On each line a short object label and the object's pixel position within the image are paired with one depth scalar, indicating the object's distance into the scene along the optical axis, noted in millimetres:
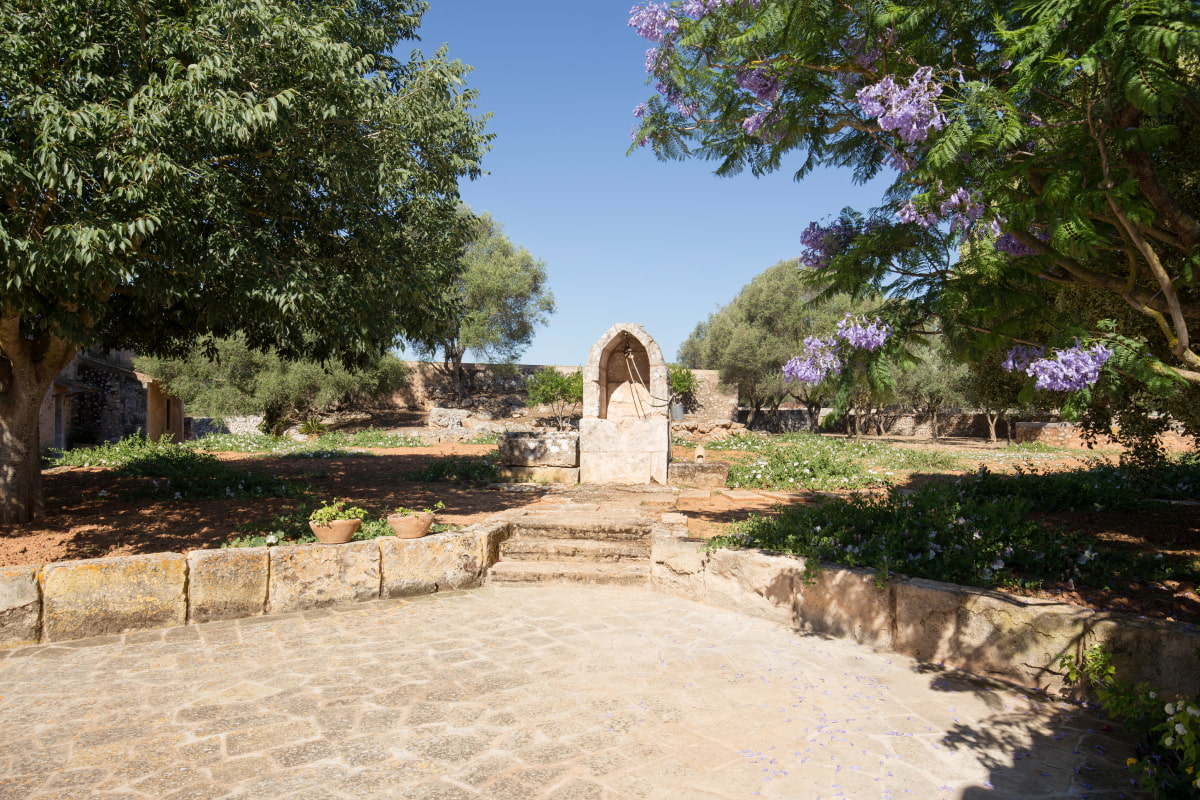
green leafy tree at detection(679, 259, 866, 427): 30125
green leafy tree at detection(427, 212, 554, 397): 30703
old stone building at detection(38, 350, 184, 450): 19344
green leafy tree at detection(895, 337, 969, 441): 28869
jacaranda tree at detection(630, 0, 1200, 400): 3289
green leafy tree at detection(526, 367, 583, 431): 27391
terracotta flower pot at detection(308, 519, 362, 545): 6152
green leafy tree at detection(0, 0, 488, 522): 5184
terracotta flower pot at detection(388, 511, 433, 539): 6574
